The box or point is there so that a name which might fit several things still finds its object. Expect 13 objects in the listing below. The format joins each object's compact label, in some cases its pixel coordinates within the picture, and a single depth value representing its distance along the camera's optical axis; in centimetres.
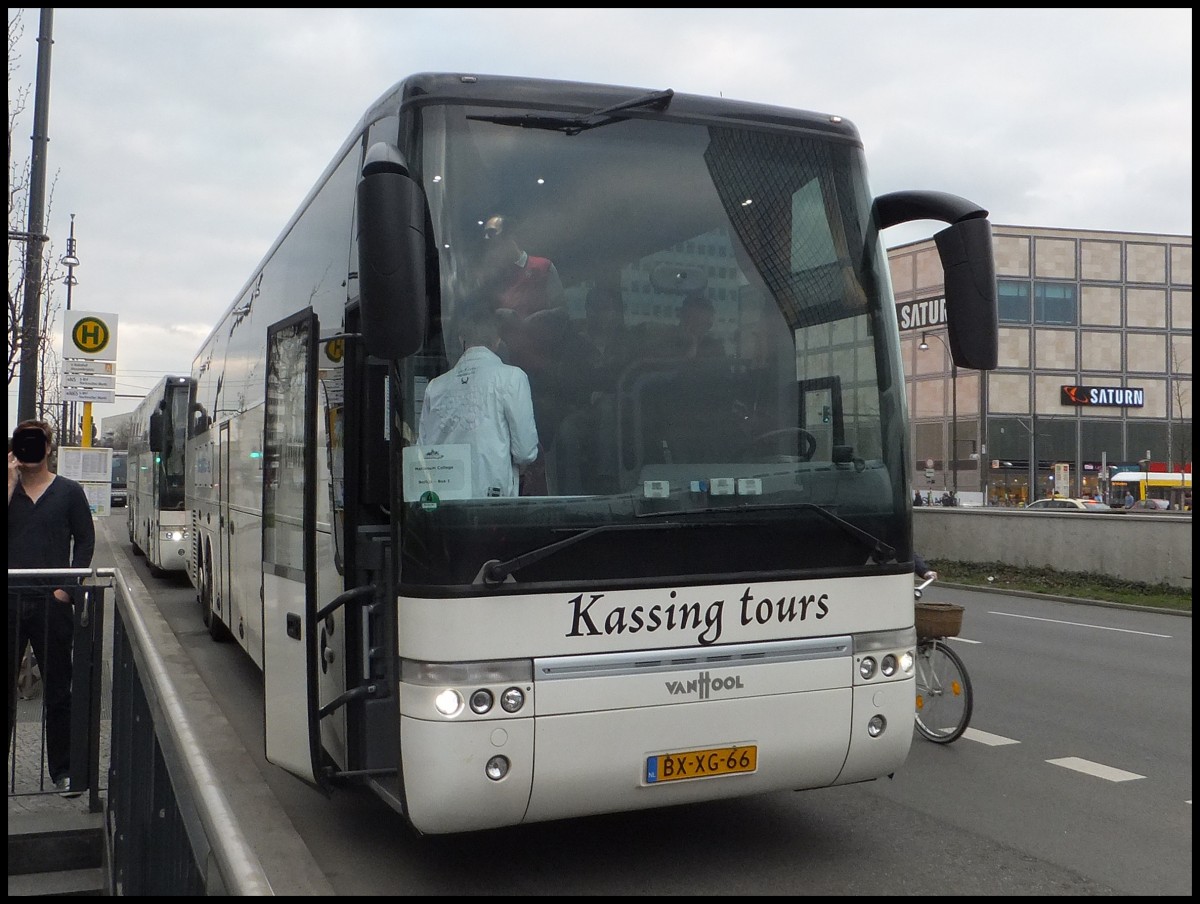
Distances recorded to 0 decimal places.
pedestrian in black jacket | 625
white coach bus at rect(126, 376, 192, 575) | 1933
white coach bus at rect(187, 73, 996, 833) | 472
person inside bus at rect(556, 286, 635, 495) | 495
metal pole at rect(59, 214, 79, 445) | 2650
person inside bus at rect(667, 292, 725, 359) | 521
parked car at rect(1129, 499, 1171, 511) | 5316
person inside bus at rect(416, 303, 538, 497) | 486
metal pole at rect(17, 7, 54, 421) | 1332
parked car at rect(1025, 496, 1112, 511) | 4562
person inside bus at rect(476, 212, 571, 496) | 495
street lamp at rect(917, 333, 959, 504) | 6593
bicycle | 780
